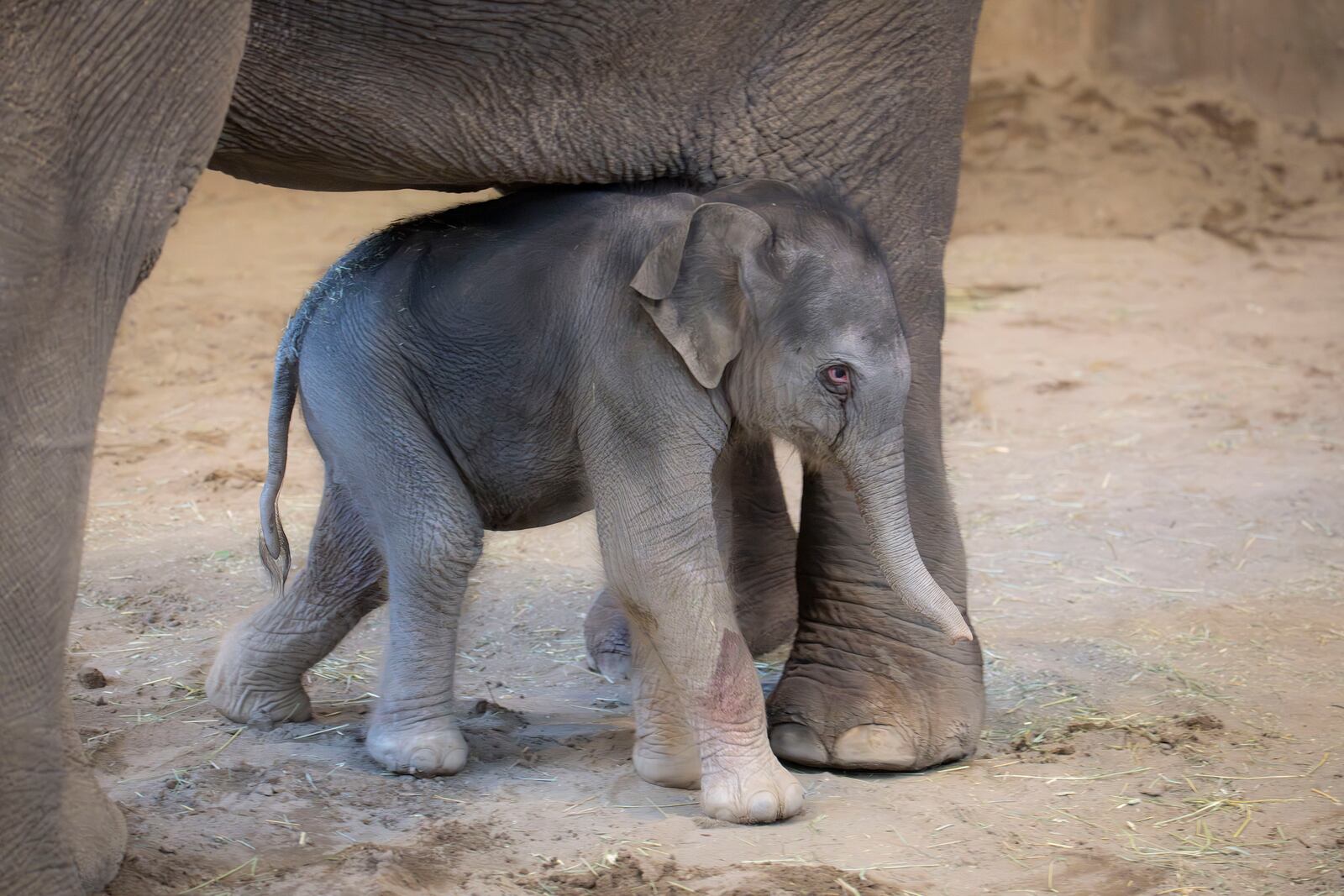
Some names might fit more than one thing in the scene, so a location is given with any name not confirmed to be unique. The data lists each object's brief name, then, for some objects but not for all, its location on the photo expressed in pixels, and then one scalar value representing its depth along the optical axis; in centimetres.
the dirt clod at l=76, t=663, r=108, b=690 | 782
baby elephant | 627
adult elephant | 426
